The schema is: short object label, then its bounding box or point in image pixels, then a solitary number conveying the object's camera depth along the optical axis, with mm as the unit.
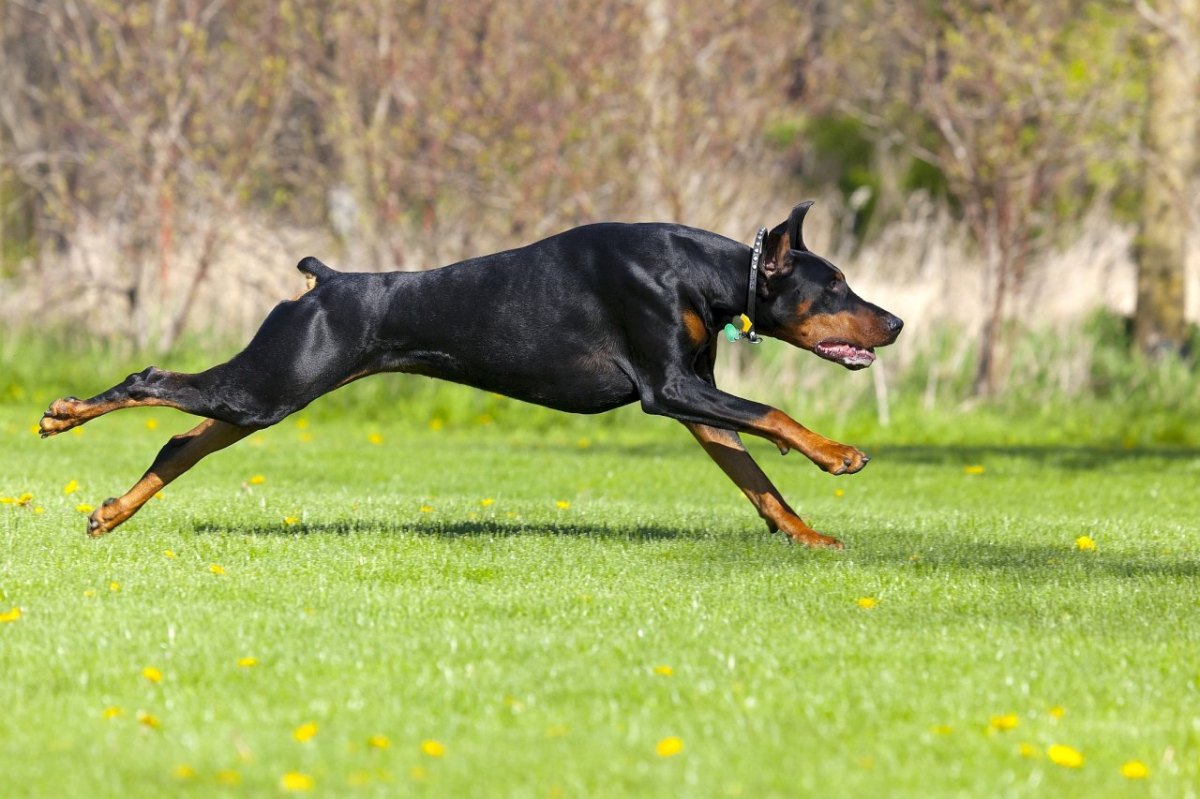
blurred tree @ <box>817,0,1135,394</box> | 30047
